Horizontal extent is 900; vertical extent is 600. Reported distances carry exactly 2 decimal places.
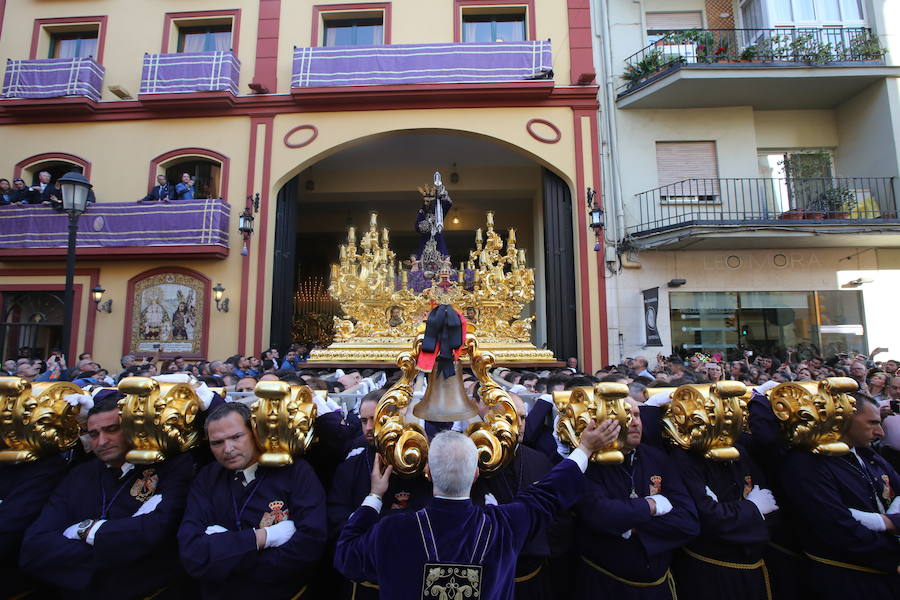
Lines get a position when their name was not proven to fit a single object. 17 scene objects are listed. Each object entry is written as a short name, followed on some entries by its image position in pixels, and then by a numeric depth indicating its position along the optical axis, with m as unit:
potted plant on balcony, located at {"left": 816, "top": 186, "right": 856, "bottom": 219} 10.57
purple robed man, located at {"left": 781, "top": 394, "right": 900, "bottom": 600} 2.49
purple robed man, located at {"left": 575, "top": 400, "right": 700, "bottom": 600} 2.42
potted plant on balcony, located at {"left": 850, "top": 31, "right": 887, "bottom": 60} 10.93
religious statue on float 9.83
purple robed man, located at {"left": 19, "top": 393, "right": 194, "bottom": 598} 2.26
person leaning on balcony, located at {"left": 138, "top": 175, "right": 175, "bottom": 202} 11.45
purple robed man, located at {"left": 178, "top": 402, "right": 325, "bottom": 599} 2.18
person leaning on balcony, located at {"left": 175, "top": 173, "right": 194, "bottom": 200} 11.42
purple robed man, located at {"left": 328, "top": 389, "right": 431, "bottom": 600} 2.43
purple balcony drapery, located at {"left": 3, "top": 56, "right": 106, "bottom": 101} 11.91
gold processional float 9.16
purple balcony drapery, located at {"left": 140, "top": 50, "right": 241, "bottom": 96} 11.79
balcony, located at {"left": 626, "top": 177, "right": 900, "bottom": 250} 10.09
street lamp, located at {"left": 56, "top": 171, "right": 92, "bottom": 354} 6.57
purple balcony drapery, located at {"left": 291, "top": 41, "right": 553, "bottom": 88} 11.68
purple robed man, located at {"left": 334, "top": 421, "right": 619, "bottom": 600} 1.80
